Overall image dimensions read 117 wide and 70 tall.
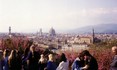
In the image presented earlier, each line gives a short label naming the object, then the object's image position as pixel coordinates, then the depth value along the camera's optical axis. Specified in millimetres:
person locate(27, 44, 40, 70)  4695
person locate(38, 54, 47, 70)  4810
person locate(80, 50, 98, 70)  3960
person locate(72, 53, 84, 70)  4192
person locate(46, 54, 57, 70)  4549
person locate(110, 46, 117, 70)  4004
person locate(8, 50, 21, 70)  4323
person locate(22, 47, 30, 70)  4877
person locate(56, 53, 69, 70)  4568
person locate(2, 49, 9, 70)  4350
